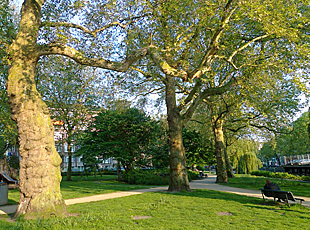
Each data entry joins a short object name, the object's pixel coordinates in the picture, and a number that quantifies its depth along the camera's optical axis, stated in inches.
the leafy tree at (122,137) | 925.8
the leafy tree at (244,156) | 1464.1
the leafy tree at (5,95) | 488.7
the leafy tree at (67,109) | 909.2
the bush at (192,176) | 1038.4
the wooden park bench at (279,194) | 359.3
